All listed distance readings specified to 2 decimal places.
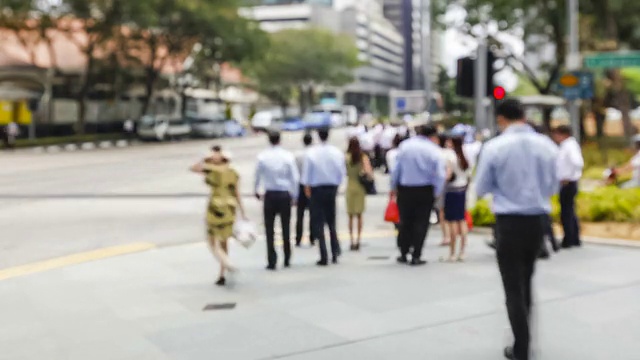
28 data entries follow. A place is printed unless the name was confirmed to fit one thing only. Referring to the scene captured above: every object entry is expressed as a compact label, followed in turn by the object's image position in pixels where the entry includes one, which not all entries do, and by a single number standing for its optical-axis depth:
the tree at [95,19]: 40.81
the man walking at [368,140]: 21.95
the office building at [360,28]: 135.12
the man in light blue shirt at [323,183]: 9.41
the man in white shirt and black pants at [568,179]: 9.88
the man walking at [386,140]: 22.74
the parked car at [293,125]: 66.25
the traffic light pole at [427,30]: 38.55
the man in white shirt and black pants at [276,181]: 8.98
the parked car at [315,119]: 66.56
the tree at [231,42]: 48.97
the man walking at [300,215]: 11.05
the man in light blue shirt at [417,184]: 9.09
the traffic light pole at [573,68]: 15.95
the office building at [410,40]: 180.50
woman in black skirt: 9.57
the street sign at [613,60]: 14.23
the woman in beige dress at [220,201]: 8.22
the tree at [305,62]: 87.52
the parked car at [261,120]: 65.34
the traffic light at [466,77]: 11.10
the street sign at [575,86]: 15.07
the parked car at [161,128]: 49.19
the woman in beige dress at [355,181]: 10.54
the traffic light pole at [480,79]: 10.84
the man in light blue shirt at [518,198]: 5.20
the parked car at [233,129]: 57.66
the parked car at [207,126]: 55.31
